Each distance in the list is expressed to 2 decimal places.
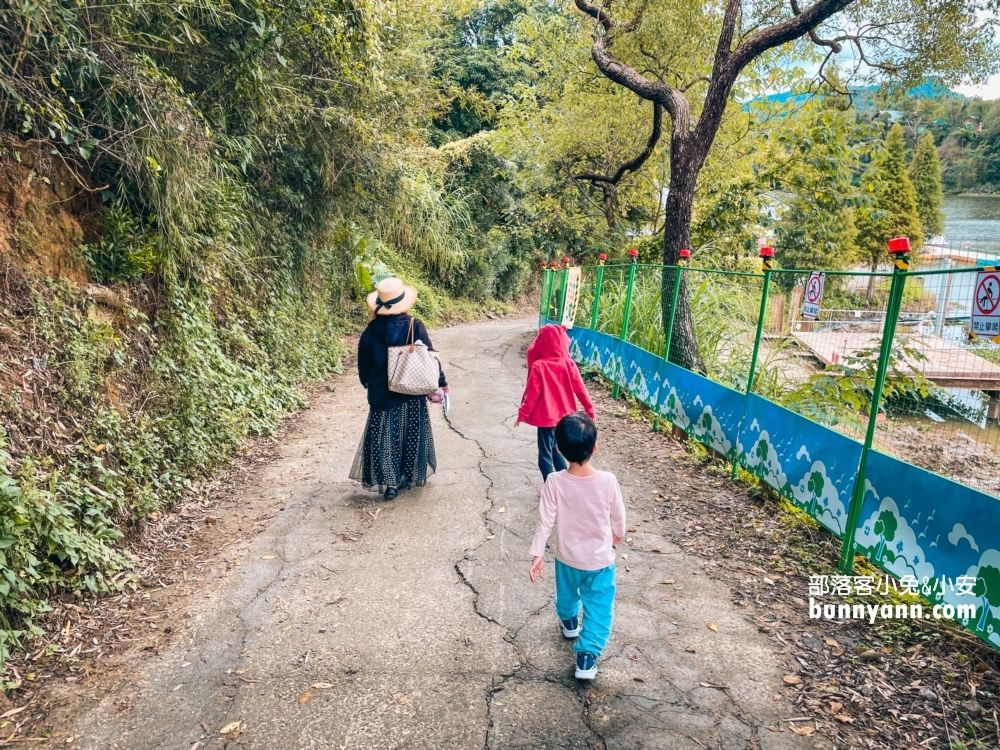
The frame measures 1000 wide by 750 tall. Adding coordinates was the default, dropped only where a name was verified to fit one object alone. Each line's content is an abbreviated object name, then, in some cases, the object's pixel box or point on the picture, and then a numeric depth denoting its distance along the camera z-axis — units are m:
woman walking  5.11
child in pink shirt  2.96
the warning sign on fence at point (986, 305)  3.06
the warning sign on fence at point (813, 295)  4.79
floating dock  3.63
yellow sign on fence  9.86
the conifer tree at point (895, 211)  26.36
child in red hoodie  4.66
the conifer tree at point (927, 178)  29.11
